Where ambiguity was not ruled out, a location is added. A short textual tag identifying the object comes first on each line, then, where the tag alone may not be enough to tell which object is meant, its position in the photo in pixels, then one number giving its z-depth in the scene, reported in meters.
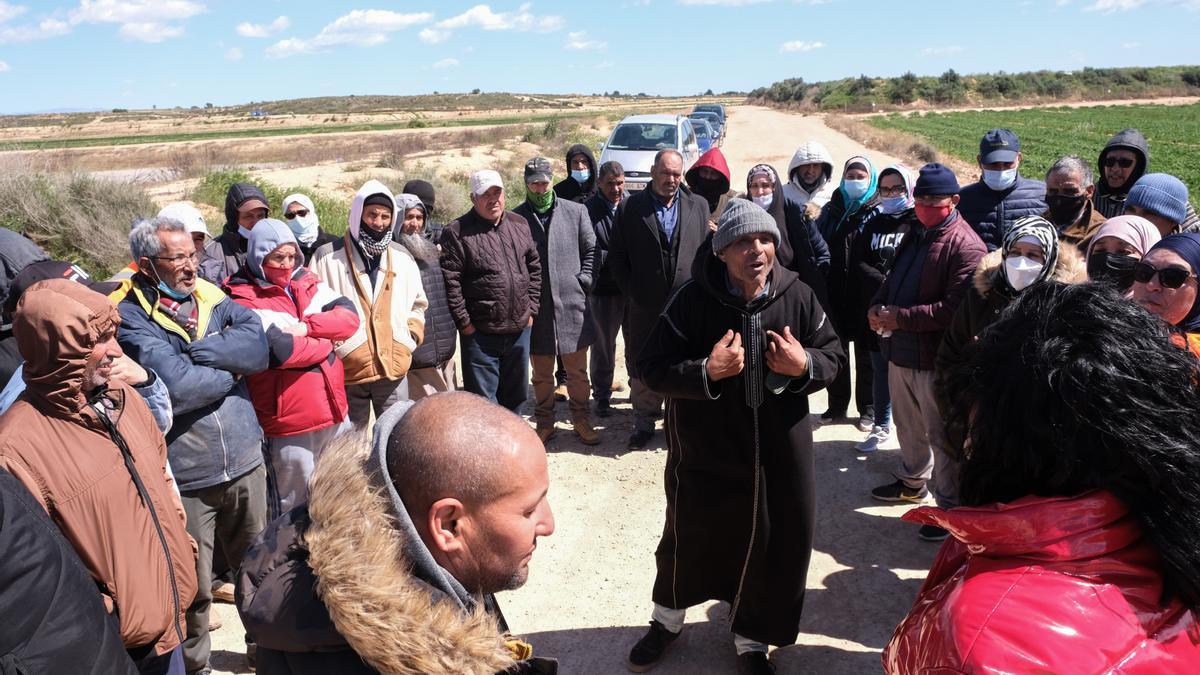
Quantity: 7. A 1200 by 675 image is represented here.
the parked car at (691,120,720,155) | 23.88
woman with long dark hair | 1.26
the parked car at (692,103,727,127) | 34.80
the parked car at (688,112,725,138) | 30.83
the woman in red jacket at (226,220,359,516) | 3.87
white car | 15.39
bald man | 1.35
